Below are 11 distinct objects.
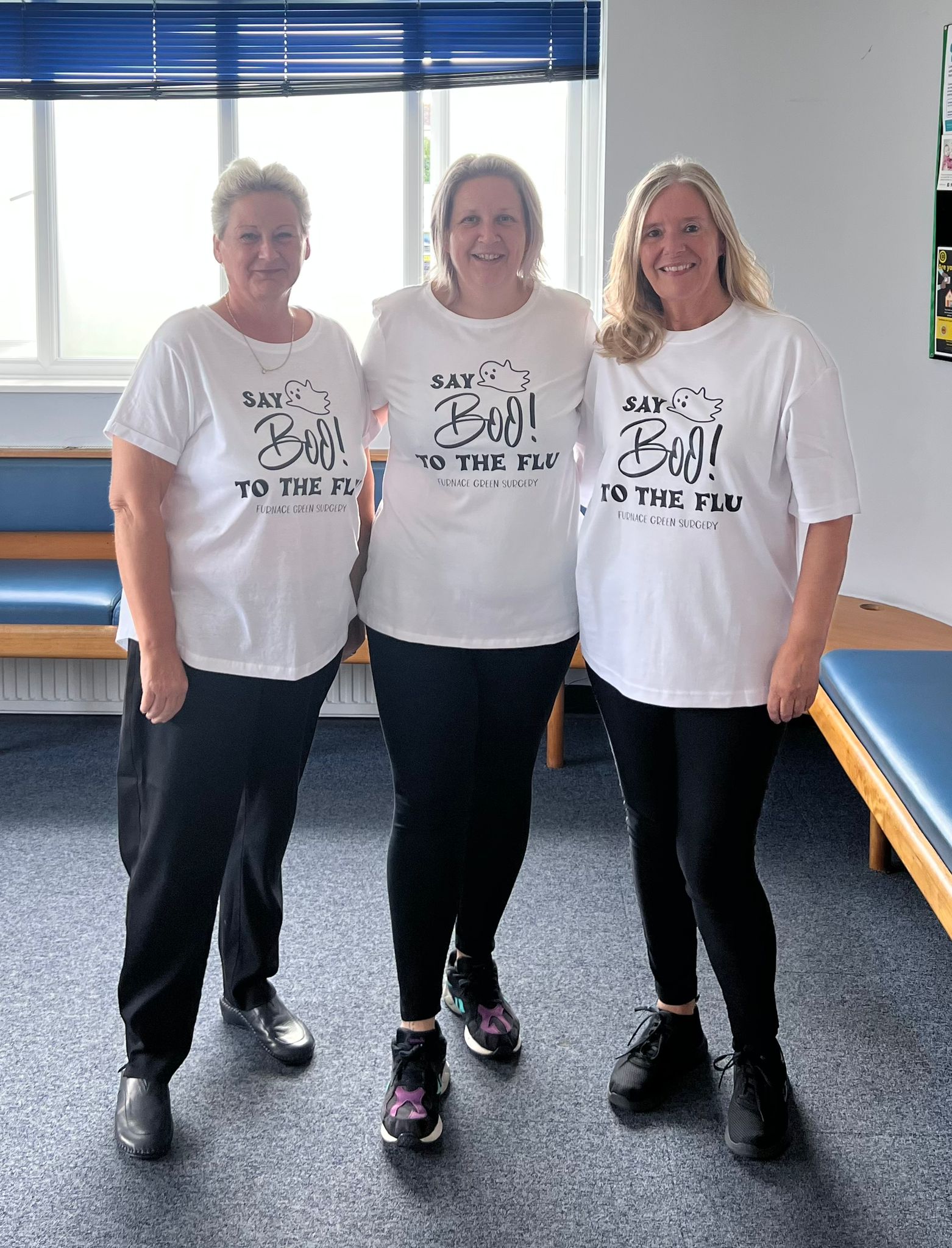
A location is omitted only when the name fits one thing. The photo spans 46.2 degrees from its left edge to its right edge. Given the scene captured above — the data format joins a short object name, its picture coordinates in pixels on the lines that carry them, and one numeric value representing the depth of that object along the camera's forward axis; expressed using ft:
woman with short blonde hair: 5.27
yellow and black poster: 10.07
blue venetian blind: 12.53
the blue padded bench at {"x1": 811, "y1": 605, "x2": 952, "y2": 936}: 6.06
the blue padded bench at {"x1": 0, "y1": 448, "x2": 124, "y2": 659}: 12.30
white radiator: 12.60
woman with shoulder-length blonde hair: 5.54
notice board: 9.96
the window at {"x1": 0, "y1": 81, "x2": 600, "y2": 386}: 13.05
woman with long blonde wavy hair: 5.15
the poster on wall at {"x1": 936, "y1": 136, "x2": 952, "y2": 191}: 9.98
